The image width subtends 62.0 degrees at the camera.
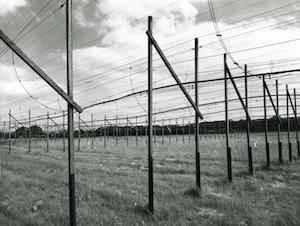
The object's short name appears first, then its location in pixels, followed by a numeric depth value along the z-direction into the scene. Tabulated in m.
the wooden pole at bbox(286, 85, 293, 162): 13.64
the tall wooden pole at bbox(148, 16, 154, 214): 4.93
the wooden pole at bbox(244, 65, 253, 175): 8.82
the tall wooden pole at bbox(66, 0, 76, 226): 3.99
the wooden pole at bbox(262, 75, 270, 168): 10.38
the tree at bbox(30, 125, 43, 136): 59.41
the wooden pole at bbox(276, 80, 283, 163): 11.70
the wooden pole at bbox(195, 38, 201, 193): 6.41
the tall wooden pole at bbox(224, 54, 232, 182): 7.73
